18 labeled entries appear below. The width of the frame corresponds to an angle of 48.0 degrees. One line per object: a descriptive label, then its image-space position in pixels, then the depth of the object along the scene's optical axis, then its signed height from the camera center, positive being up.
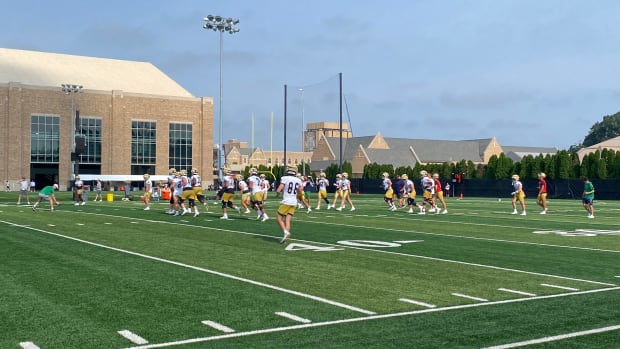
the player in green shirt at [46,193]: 26.34 -0.64
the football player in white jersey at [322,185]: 29.62 -0.34
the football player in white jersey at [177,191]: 24.52 -0.51
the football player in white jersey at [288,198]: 14.62 -0.44
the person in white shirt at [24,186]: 38.31 -0.56
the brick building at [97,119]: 74.31 +6.54
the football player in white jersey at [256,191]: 22.20 -0.46
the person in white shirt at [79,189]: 33.97 -0.63
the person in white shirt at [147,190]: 29.28 -0.57
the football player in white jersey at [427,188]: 27.16 -0.41
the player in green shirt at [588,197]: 25.34 -0.68
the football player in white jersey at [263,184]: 23.91 -0.26
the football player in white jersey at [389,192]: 30.19 -0.63
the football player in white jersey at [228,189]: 24.01 -0.42
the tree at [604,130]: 124.50 +8.79
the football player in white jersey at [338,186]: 30.11 -0.38
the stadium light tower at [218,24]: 45.69 +10.08
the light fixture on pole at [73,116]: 60.37 +6.13
